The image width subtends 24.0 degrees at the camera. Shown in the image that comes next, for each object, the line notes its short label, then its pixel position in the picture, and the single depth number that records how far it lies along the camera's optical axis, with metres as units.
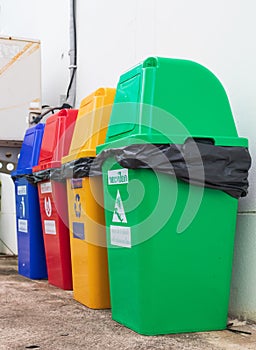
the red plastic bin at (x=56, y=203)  4.14
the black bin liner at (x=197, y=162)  2.75
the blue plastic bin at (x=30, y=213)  4.69
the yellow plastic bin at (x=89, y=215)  3.42
